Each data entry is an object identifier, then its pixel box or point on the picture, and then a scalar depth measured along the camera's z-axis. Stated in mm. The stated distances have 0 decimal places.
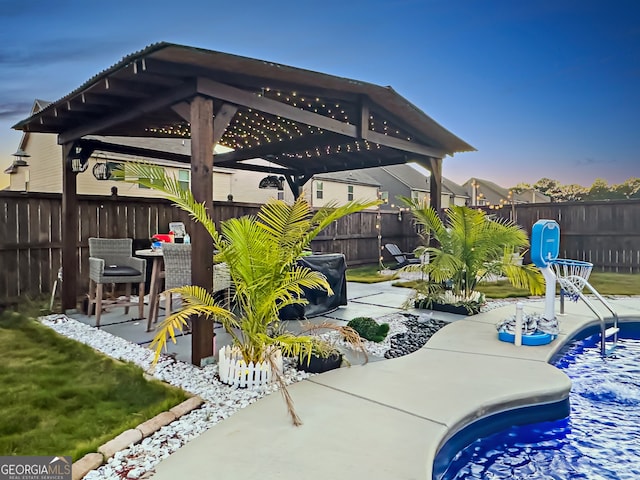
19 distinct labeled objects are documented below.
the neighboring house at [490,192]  28609
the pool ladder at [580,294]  4145
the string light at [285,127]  5066
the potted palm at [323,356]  3053
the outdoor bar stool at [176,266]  4121
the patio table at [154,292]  4426
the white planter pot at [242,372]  2988
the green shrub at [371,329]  4098
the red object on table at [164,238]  5863
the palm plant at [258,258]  2941
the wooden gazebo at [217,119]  3389
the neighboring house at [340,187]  17094
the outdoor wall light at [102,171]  6553
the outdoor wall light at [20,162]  9701
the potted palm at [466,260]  5312
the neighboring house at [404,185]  23531
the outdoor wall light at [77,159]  5461
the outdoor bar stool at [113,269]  4719
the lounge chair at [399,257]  10055
